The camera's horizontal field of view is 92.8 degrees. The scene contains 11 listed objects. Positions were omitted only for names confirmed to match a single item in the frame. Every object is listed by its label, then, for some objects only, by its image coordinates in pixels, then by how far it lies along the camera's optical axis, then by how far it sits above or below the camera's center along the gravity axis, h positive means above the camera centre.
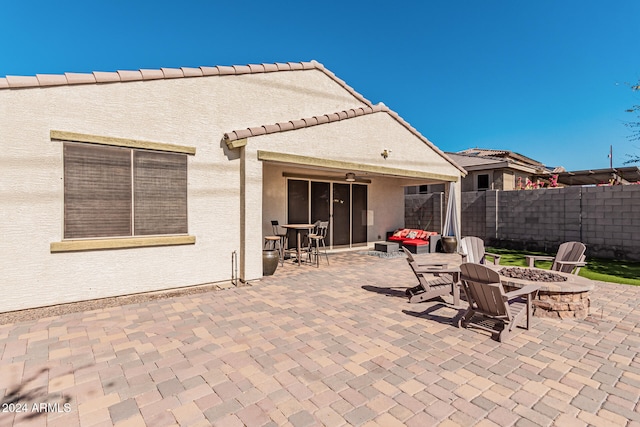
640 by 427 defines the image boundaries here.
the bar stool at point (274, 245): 9.59 -1.15
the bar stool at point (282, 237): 9.68 -0.84
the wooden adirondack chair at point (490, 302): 4.15 -1.29
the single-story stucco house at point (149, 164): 5.33 +0.97
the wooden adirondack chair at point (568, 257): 6.47 -1.01
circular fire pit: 4.89 -1.40
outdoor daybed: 12.30 -1.22
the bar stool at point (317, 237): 9.39 -0.85
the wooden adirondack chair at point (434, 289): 5.66 -1.45
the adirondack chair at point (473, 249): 7.24 -0.92
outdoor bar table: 9.25 -0.50
